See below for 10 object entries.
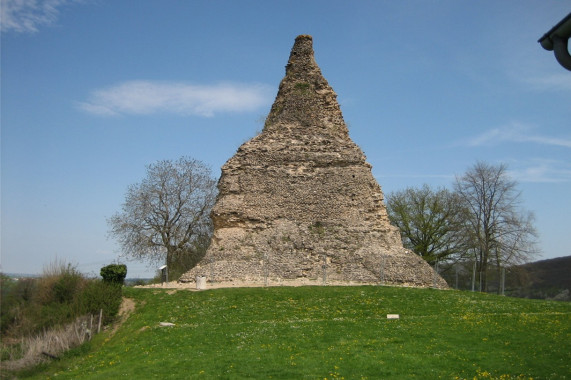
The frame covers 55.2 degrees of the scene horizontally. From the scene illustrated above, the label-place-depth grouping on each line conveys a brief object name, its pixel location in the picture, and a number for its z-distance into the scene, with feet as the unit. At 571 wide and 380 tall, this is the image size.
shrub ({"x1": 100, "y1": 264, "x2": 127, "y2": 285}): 78.23
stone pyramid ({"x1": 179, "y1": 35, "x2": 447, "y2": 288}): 87.25
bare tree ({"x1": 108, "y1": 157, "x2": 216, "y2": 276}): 125.90
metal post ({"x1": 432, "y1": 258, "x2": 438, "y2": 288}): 87.45
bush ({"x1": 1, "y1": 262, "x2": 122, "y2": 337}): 65.46
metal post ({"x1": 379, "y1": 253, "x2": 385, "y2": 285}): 86.28
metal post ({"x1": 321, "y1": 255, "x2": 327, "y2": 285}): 83.97
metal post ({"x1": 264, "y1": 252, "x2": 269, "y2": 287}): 83.39
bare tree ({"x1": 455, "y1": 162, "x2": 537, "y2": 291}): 118.62
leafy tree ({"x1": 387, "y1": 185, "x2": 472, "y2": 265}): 138.51
